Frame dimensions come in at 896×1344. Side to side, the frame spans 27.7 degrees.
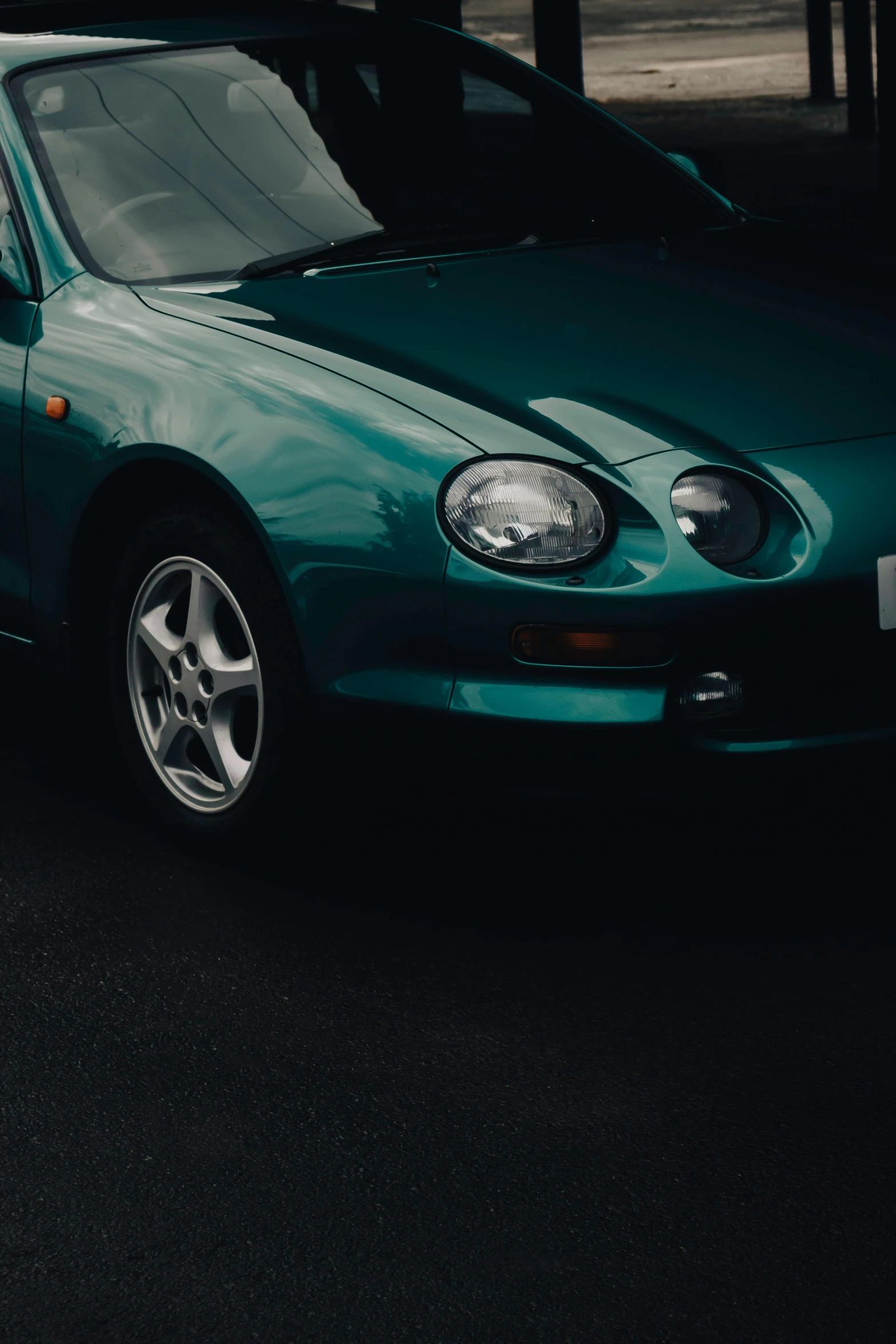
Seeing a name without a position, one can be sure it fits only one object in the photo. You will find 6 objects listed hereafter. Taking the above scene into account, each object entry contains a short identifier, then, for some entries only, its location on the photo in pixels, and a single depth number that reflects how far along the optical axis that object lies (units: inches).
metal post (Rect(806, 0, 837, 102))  812.6
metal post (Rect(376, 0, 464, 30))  352.2
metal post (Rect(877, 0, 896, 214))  357.4
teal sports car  121.2
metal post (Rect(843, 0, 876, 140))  636.7
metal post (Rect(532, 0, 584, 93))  491.2
